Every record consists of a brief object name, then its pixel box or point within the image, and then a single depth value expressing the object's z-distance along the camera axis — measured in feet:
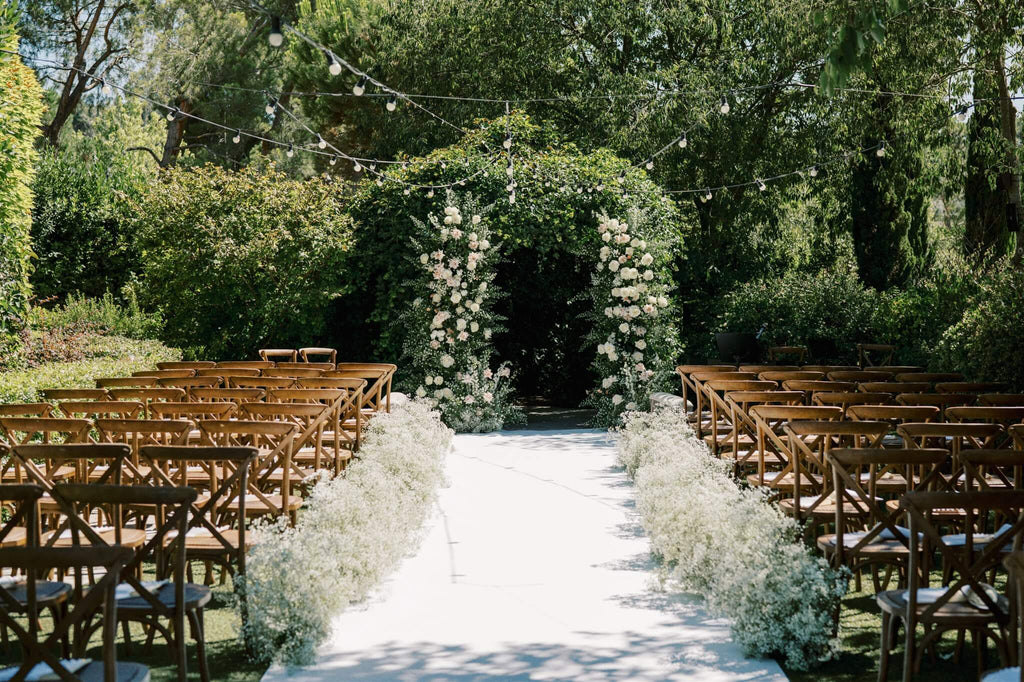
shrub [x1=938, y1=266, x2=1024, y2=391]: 29.89
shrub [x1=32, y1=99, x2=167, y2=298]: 56.29
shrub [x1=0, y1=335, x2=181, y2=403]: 25.40
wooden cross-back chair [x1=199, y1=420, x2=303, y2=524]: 17.52
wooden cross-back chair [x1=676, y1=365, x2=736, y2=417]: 31.45
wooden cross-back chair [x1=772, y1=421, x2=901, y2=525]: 17.60
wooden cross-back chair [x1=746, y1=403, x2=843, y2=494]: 19.83
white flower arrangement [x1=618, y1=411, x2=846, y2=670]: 14.57
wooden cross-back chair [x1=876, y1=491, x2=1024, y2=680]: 12.23
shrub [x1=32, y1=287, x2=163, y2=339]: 45.75
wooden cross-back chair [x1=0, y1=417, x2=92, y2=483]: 17.35
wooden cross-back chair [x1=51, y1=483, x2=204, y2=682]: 12.32
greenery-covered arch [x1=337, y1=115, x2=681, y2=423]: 45.32
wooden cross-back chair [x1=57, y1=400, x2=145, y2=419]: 20.38
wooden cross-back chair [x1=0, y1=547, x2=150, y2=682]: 9.46
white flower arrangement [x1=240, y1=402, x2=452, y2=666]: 14.56
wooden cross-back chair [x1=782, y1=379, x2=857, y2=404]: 25.77
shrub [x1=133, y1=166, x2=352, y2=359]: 46.75
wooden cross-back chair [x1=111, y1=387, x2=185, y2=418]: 22.70
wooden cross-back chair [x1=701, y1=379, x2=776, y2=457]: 25.95
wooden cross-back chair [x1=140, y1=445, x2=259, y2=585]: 14.98
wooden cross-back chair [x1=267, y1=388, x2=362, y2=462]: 23.39
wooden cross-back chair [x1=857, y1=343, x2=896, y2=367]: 39.63
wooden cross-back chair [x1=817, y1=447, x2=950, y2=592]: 14.92
